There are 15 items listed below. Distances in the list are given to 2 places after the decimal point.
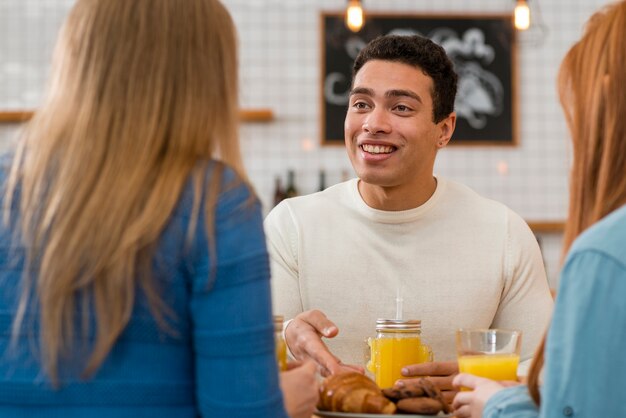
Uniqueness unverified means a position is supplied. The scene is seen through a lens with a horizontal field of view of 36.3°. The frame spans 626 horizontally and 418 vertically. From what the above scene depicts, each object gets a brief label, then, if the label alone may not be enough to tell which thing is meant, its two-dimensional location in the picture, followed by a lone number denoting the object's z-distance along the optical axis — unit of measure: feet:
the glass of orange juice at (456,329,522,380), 5.17
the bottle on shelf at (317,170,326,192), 14.94
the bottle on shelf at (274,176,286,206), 14.92
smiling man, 7.59
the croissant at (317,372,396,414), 5.03
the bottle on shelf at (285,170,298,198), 14.92
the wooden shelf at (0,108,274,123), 14.76
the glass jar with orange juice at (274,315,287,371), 4.98
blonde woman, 3.75
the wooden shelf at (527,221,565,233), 15.03
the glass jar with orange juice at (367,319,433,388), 6.19
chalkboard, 15.15
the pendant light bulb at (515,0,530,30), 11.50
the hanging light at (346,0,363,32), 10.96
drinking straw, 6.70
